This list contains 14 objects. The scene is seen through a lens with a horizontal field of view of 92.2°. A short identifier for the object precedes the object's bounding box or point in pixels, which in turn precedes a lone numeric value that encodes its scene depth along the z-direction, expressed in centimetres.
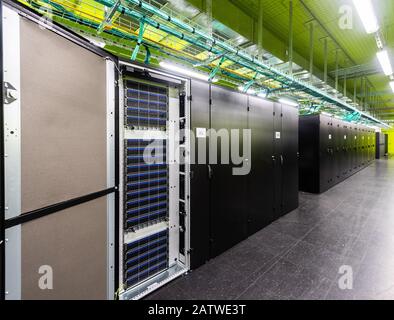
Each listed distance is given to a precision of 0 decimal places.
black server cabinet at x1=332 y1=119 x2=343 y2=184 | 572
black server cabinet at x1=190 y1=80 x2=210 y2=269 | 194
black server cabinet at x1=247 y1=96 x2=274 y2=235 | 269
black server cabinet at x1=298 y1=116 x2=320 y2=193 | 486
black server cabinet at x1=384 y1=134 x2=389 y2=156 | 1684
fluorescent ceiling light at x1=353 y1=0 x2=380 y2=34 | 197
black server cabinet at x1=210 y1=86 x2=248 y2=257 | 217
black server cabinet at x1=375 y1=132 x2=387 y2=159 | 1429
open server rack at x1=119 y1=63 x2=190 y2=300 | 156
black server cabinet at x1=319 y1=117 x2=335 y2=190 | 497
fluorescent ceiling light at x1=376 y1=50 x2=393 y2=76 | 314
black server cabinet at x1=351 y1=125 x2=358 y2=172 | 757
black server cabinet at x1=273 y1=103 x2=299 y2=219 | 318
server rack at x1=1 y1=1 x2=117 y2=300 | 79
